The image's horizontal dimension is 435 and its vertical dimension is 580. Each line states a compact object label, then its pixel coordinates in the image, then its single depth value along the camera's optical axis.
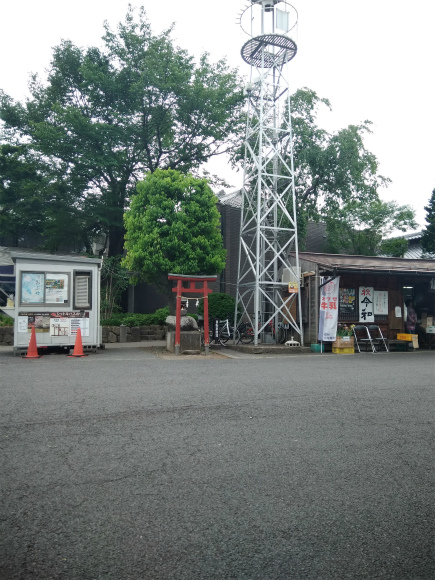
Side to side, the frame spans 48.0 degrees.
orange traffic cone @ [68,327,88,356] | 13.55
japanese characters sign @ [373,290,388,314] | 18.00
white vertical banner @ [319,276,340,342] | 16.69
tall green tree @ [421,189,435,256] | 31.70
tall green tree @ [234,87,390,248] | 23.89
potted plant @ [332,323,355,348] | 16.34
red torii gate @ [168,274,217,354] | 14.76
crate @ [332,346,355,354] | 16.33
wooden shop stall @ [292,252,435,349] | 17.39
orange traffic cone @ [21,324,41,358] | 13.12
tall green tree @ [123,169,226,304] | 18.64
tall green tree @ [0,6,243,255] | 24.08
